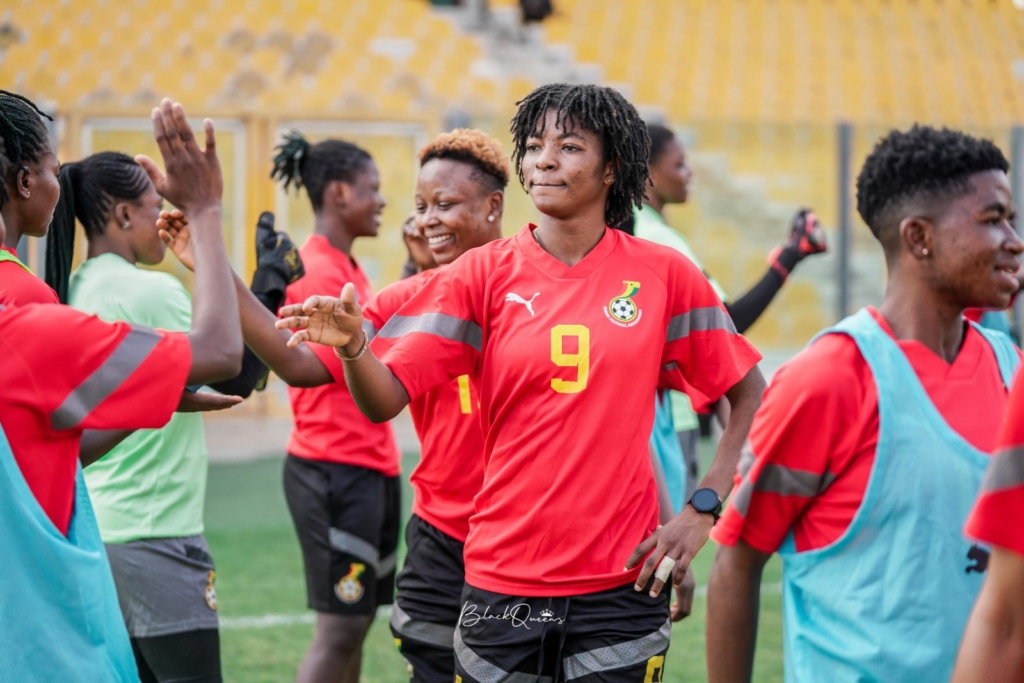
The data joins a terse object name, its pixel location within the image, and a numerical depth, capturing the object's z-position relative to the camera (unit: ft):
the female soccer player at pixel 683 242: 16.49
